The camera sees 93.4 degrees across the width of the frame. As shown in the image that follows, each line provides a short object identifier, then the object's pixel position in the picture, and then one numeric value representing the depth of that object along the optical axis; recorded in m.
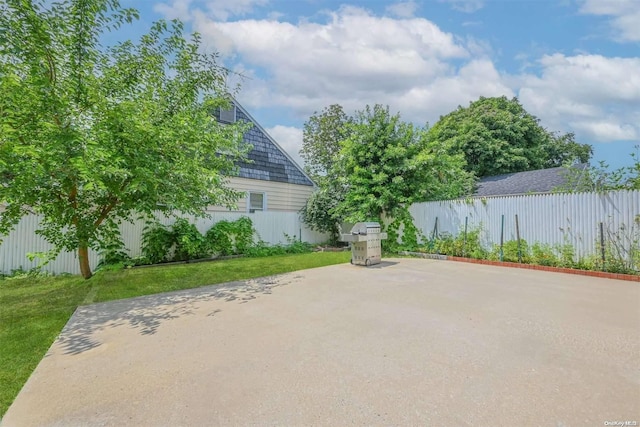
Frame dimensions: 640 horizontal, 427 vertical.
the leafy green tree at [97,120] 4.49
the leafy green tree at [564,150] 23.95
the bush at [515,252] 8.17
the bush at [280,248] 10.92
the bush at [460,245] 9.13
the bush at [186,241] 9.03
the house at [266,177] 12.53
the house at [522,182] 13.65
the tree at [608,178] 6.86
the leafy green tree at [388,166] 10.80
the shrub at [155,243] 8.56
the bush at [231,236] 9.95
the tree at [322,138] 20.72
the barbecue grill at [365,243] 8.13
